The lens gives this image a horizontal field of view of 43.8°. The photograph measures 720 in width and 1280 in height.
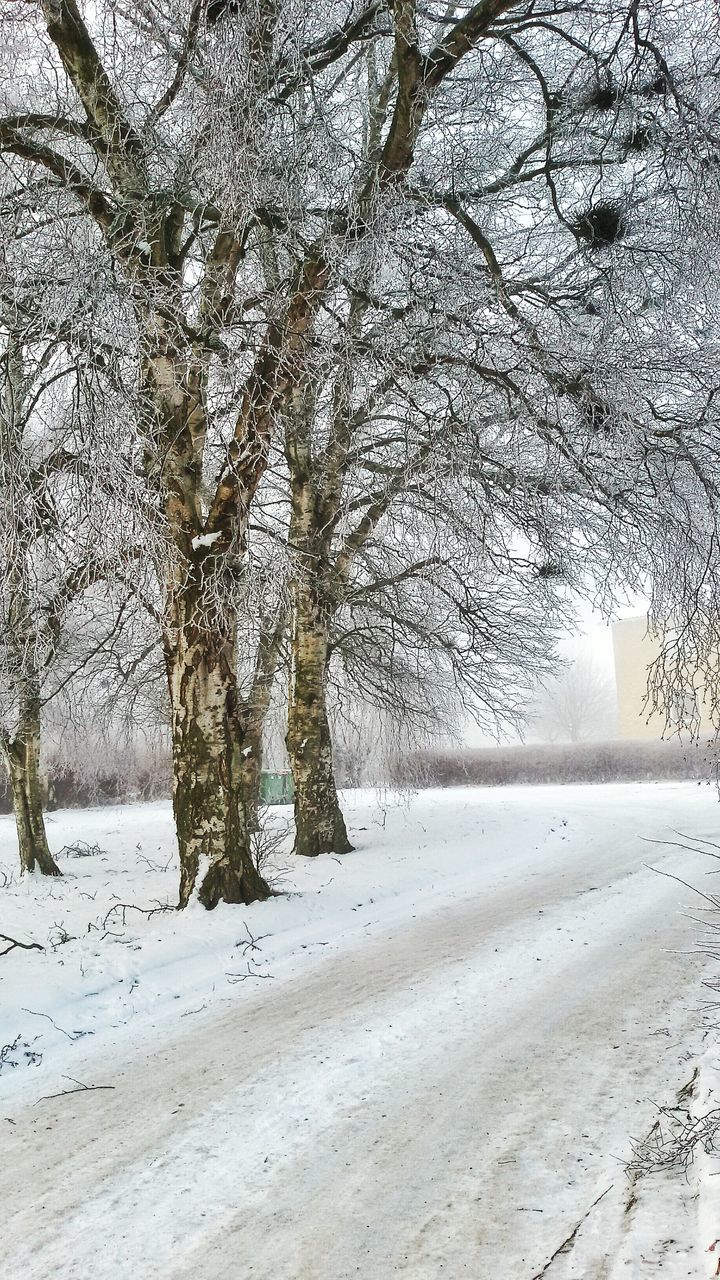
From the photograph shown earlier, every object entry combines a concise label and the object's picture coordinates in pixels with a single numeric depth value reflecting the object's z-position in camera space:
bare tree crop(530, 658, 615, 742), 67.50
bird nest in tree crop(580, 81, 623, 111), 6.76
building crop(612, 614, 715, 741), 47.56
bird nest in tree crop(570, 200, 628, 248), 7.23
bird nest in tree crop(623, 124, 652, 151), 6.91
